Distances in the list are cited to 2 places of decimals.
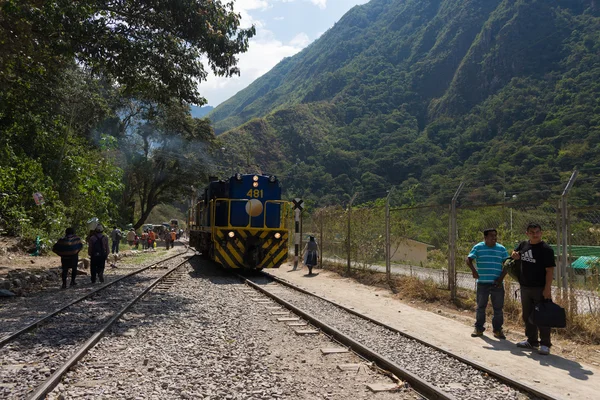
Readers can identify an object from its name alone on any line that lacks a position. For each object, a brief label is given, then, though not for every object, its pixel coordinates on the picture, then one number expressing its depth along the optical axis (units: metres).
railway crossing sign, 18.69
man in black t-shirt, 6.19
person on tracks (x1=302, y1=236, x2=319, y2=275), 17.08
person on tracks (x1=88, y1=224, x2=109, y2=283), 12.80
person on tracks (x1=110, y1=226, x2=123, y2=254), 22.94
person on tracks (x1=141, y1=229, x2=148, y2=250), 31.84
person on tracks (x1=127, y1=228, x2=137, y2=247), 32.80
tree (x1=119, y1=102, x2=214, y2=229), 41.88
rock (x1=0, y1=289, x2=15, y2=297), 10.54
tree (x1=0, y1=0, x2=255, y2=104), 10.89
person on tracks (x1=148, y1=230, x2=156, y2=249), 32.19
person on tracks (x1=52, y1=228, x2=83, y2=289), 11.87
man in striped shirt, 7.18
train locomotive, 15.21
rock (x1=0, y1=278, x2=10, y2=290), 11.22
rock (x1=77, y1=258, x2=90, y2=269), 16.78
